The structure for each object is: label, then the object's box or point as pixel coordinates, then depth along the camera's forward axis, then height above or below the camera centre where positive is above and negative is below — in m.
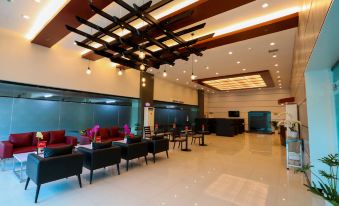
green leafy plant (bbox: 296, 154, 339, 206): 1.21 -0.61
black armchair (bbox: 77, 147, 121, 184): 3.87 -1.05
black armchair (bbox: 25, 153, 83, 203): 3.04 -1.05
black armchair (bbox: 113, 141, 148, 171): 4.71 -1.03
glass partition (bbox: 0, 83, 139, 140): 5.69 +0.19
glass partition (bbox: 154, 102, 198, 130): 12.08 +0.09
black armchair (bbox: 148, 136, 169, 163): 5.53 -1.01
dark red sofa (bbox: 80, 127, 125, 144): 7.28 -0.89
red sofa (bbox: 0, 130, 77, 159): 4.64 -0.91
